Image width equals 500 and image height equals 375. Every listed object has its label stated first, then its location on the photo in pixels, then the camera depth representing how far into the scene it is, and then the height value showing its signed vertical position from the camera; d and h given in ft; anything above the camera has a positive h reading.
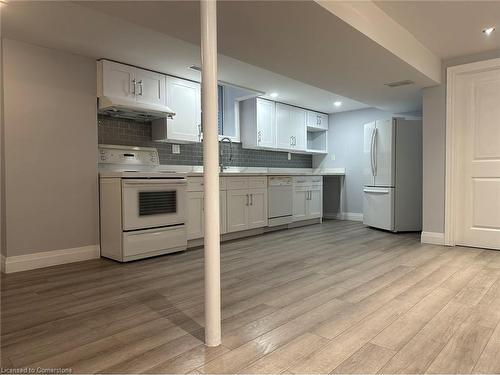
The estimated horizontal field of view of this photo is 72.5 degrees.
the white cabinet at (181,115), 13.51 +2.53
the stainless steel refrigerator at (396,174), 16.29 +0.03
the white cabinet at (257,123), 17.70 +2.80
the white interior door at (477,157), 12.37 +0.62
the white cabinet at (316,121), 21.17 +3.47
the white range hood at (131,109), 11.57 +2.37
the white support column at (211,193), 5.45 -0.28
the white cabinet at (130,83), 11.78 +3.38
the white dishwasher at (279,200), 16.62 -1.22
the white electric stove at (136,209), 11.02 -1.11
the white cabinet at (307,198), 18.24 -1.25
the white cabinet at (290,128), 19.08 +2.76
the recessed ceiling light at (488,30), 10.34 +4.41
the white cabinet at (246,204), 14.56 -1.26
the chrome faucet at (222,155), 16.95 +1.07
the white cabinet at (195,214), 13.07 -1.47
